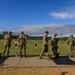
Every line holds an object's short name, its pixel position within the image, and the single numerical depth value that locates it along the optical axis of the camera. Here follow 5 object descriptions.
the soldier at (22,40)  7.31
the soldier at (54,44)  7.17
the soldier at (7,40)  7.48
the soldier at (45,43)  6.82
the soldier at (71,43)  7.56
